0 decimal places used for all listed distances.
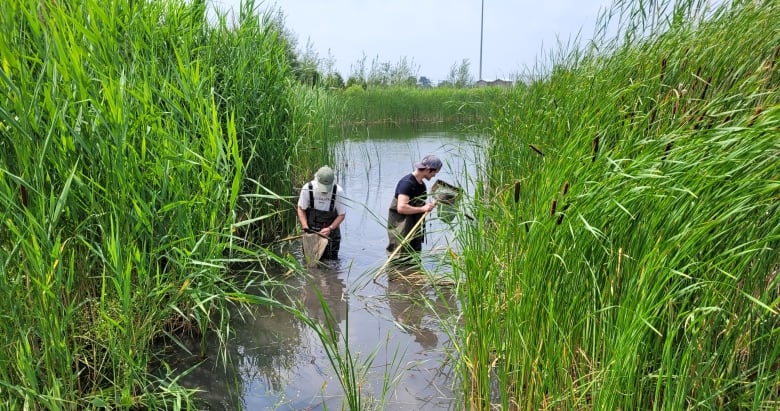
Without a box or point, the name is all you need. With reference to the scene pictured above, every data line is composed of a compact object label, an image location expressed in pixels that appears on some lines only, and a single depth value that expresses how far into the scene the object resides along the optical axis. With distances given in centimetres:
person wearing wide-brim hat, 567
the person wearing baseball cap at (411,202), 581
